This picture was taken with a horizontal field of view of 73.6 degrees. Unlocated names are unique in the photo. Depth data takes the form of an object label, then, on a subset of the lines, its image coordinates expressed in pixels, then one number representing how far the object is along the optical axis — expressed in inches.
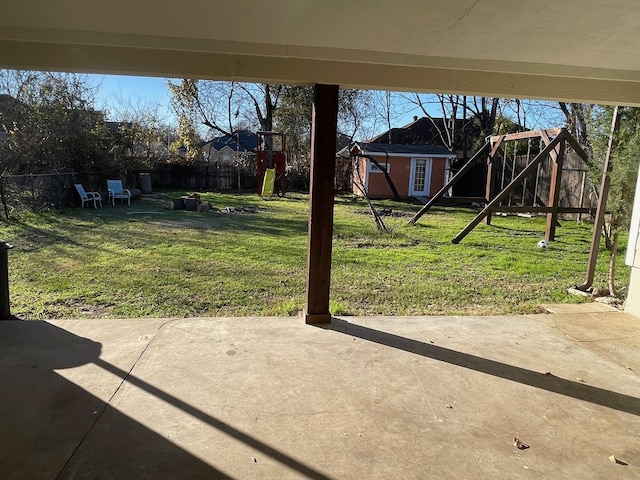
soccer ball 322.3
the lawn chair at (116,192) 506.3
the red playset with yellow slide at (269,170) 652.1
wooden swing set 334.0
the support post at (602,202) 191.2
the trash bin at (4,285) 147.3
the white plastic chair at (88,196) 456.8
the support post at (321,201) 143.3
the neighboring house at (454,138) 731.4
